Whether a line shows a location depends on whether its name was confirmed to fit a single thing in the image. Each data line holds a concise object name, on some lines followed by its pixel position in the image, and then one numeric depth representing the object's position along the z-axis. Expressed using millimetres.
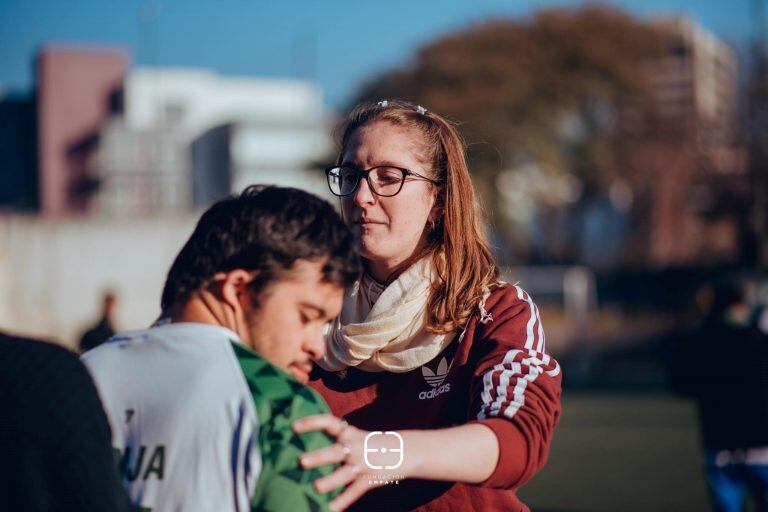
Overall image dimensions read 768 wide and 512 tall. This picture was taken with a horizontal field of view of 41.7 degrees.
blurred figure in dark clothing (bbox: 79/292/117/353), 7527
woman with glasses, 2008
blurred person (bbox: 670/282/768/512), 6633
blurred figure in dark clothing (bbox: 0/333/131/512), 1413
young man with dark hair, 1542
